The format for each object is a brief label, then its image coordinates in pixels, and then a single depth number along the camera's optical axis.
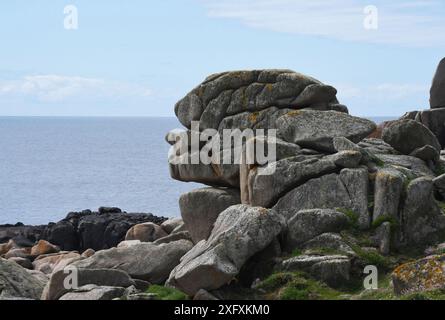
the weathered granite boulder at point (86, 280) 36.47
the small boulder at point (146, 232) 59.22
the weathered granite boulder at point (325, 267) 34.50
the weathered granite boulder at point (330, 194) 39.28
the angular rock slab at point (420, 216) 38.00
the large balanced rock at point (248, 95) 47.41
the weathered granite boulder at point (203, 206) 45.28
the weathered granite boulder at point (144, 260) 39.81
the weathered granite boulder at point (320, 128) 42.59
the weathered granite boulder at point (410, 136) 45.09
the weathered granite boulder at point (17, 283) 37.69
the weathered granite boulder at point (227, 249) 33.78
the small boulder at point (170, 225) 59.34
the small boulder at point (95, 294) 33.34
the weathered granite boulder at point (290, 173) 40.41
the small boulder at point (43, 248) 65.31
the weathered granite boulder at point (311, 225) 37.06
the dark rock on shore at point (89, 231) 69.12
